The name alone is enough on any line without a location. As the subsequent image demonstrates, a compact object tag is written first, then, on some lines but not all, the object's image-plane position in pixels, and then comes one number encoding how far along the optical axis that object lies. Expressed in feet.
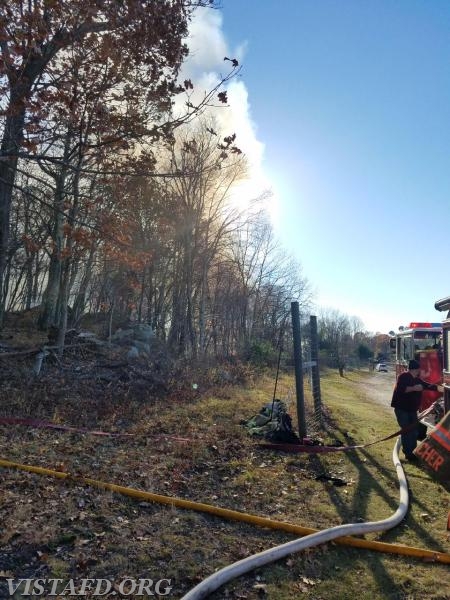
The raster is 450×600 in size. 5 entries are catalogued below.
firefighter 24.61
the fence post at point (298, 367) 26.91
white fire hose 10.55
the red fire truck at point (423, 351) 35.32
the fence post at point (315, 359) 33.91
